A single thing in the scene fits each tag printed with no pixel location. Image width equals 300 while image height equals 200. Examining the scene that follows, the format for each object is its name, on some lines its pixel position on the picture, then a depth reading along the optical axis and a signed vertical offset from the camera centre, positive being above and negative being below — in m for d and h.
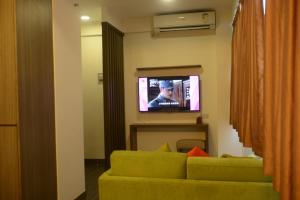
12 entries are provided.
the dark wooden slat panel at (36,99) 2.67 -0.05
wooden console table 5.79 -0.72
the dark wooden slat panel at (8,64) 2.56 +0.27
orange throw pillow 2.67 -0.57
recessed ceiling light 5.65 +1.49
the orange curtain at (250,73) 2.25 +0.16
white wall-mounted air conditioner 5.64 +1.38
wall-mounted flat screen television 5.89 -0.03
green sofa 2.28 -0.72
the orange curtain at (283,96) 1.40 -0.03
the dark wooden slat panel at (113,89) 5.05 +0.07
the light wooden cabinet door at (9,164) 2.60 -0.62
